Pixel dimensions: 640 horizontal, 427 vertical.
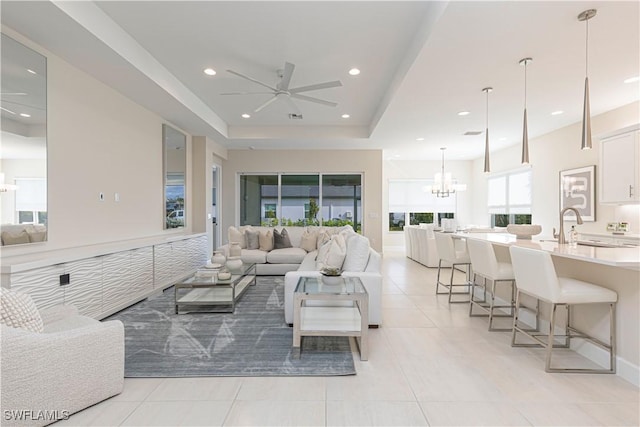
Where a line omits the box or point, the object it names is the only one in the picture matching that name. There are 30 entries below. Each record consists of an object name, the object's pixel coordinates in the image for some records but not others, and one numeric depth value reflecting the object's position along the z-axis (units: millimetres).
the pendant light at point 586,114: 2541
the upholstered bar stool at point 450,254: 4352
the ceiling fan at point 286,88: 3514
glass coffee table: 3607
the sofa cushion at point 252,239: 5977
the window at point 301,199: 8367
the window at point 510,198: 7551
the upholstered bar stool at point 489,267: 3188
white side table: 2512
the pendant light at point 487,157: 4020
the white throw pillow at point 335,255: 3496
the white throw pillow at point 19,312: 1711
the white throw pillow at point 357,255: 3312
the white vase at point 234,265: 4258
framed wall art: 5371
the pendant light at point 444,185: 7891
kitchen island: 2150
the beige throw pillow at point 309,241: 5988
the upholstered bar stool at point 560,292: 2270
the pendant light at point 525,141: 3320
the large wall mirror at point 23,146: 2643
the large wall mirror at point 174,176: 5414
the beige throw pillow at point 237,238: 5949
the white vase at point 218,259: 4391
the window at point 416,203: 10078
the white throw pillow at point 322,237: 5605
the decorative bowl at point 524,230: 3502
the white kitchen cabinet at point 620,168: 4238
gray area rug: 2330
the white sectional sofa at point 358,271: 3131
